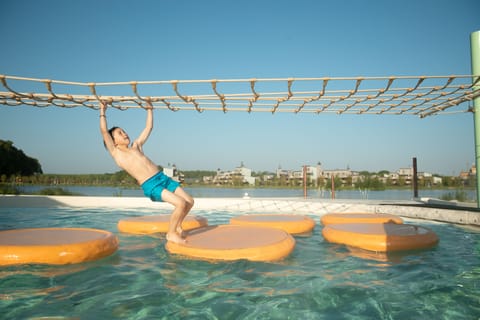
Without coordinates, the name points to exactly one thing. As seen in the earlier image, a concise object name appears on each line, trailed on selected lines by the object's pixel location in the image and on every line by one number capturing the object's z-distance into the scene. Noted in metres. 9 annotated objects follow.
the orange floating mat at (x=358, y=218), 6.38
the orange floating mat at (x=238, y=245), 3.75
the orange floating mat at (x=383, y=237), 4.44
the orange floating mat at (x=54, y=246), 3.61
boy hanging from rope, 4.30
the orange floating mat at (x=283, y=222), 5.96
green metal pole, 7.28
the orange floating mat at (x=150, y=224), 5.85
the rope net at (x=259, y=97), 4.14
